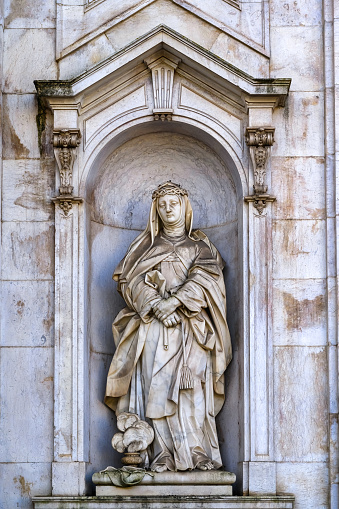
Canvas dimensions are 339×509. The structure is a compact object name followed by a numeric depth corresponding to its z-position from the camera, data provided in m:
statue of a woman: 12.99
